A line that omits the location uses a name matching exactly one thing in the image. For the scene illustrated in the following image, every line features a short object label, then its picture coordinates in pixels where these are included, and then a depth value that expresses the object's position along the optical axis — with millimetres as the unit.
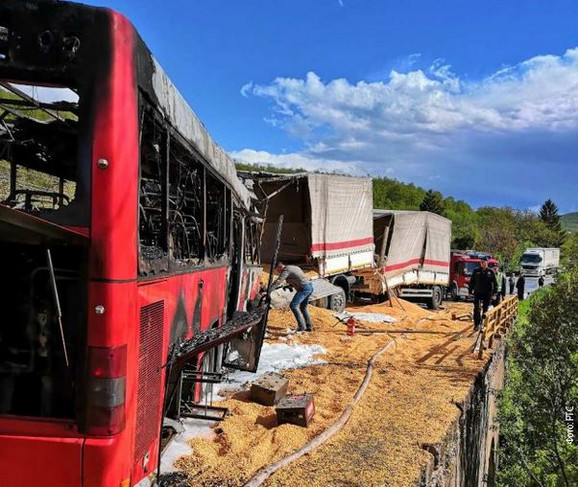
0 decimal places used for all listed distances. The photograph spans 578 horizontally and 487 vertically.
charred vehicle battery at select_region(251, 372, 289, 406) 6536
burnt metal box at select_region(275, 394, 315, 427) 5832
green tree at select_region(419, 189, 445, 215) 72562
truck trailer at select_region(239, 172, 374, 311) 13812
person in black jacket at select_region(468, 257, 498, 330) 13234
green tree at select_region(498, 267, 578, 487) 11180
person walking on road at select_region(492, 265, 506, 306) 20692
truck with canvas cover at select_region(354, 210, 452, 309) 18438
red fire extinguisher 12005
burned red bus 2834
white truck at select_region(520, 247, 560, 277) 46875
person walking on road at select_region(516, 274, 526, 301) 26344
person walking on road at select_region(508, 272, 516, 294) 28756
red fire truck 26750
